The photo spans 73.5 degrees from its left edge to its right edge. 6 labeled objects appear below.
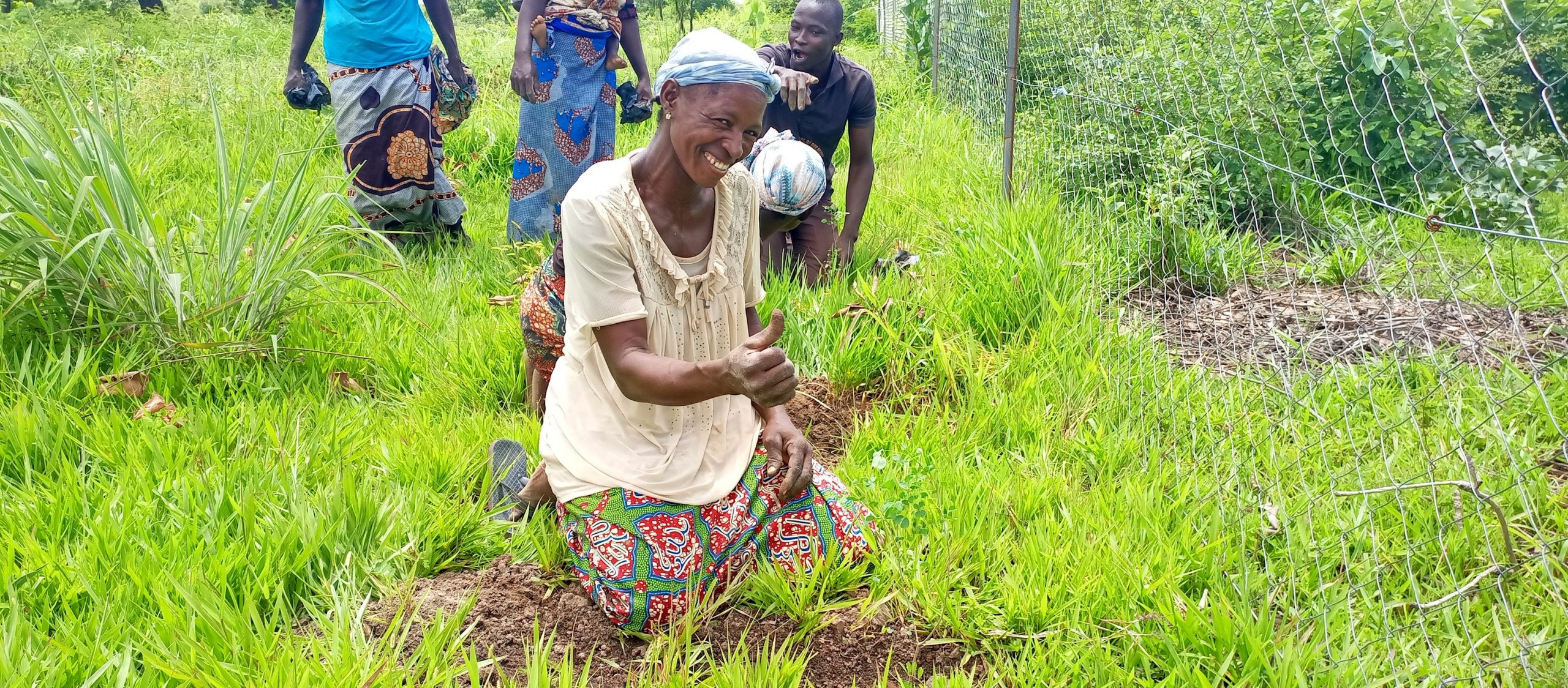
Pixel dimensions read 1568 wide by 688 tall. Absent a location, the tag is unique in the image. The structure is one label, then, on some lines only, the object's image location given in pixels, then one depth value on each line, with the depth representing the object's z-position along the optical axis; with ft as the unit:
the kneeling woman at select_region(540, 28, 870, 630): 7.21
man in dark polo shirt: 13.74
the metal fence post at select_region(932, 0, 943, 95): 25.86
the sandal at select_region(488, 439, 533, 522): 8.89
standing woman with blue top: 14.52
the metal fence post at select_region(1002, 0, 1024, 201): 14.42
